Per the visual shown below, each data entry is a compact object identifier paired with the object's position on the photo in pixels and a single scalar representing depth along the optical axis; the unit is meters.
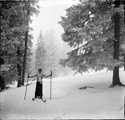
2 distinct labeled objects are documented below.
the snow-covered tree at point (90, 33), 12.38
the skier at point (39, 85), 13.05
